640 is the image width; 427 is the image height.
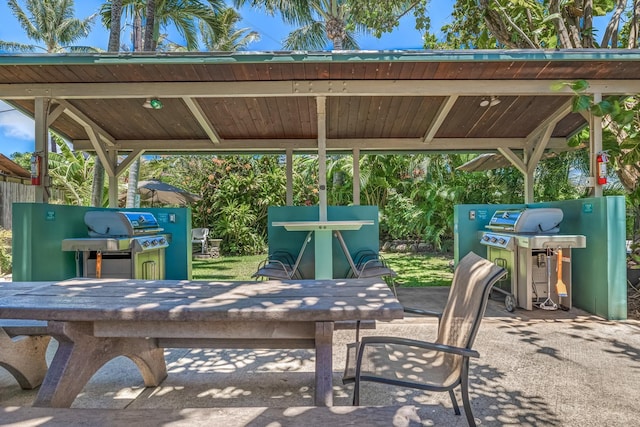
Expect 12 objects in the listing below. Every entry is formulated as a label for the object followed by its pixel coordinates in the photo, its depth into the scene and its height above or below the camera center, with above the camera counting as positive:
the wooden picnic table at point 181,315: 1.73 -0.43
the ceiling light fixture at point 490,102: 5.41 +1.65
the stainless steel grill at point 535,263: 4.77 -0.56
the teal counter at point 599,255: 4.33 -0.44
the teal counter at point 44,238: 4.34 -0.22
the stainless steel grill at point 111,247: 4.69 -0.35
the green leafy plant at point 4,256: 7.98 -0.78
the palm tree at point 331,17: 9.40 +7.56
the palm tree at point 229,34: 14.29 +9.46
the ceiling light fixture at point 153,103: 5.39 +1.60
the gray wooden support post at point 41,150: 4.84 +0.86
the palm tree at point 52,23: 24.91 +12.83
